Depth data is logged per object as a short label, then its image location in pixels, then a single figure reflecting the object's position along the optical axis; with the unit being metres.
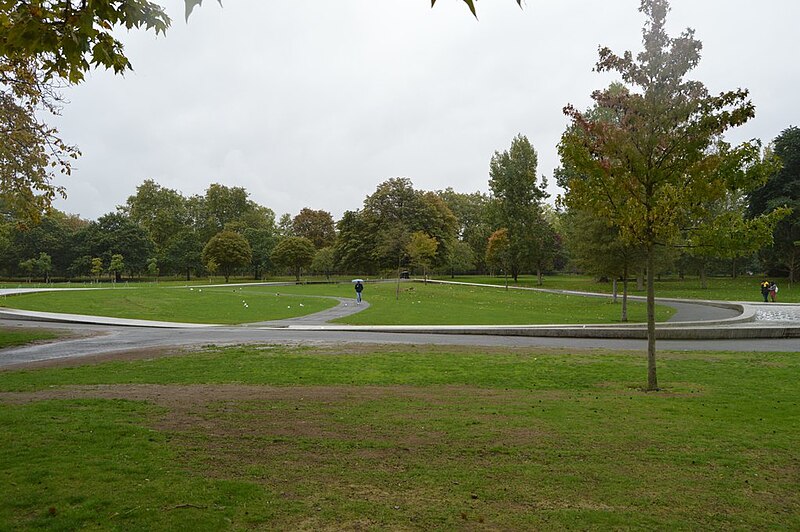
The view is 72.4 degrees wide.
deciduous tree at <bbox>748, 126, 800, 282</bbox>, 48.72
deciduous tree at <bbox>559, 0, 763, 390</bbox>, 9.52
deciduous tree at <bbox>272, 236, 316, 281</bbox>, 79.00
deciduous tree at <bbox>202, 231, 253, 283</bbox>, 80.06
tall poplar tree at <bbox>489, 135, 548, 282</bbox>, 61.62
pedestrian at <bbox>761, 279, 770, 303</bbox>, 37.19
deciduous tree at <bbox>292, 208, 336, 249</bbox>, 106.00
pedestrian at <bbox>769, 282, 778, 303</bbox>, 37.38
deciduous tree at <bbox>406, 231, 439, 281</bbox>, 54.66
